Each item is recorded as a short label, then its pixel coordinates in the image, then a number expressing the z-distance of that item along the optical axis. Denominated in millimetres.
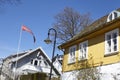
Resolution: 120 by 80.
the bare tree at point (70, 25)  20373
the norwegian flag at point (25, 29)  18474
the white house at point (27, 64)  21889
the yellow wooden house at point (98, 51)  9154
